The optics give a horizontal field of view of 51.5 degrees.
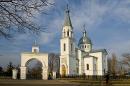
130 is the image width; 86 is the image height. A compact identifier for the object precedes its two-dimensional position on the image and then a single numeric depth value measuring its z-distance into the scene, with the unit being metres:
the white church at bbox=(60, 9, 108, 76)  40.04
